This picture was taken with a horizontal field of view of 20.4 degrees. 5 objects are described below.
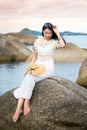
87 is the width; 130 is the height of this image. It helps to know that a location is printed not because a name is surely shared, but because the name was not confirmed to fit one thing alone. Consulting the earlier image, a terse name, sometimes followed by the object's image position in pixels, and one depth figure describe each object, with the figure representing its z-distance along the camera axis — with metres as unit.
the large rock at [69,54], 12.62
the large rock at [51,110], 4.38
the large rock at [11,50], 12.75
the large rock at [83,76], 7.48
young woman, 4.36
